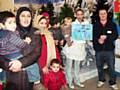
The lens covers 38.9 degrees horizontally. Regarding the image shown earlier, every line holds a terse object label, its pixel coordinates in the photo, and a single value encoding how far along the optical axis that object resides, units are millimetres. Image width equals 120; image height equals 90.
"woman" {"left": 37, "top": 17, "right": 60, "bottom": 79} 1909
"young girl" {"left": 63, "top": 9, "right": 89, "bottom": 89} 2325
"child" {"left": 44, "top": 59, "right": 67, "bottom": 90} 1960
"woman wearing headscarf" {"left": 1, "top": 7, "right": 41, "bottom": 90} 1258
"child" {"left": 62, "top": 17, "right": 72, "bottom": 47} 2280
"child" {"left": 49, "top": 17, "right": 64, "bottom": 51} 2227
